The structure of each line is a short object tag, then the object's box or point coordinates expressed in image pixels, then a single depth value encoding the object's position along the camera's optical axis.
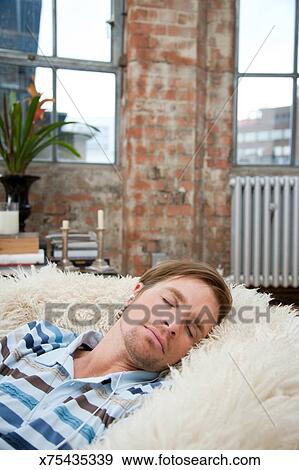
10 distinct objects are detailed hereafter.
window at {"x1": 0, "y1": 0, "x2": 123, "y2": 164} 2.73
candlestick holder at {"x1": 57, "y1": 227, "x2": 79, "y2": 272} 1.98
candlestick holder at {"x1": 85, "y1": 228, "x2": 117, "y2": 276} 1.96
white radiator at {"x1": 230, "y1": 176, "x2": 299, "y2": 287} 2.94
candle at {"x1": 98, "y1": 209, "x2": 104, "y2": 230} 2.06
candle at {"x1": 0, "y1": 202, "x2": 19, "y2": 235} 1.98
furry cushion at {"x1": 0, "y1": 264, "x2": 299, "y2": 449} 0.60
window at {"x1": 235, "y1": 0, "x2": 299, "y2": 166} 3.09
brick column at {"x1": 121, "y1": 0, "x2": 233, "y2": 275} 2.72
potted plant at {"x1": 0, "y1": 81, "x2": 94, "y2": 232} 2.27
